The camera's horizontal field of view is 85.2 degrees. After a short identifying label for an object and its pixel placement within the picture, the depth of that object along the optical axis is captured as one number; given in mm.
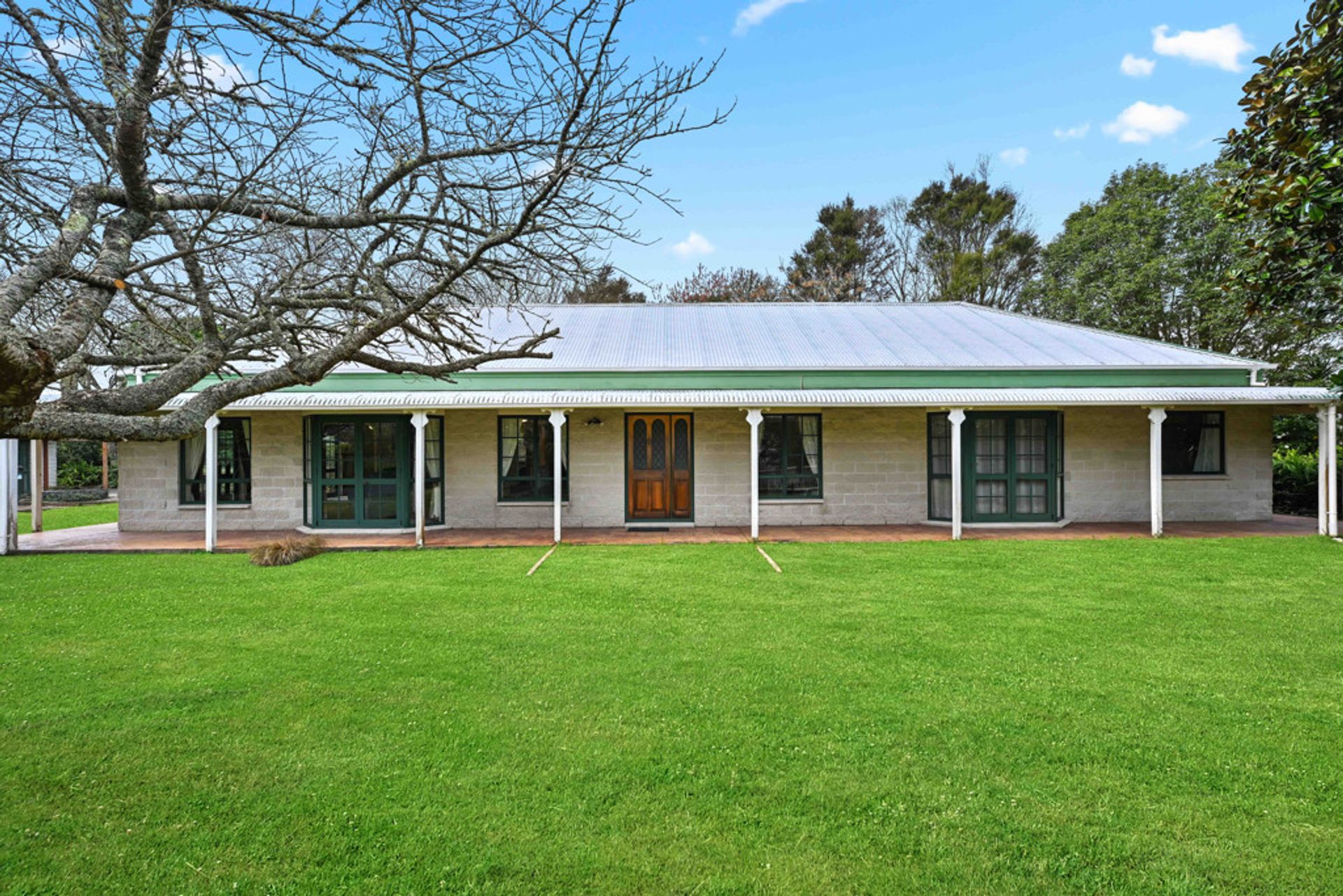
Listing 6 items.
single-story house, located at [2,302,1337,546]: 12742
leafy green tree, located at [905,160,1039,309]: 30031
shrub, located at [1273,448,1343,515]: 15172
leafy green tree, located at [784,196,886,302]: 32062
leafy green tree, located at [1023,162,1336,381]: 19984
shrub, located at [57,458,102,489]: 22406
